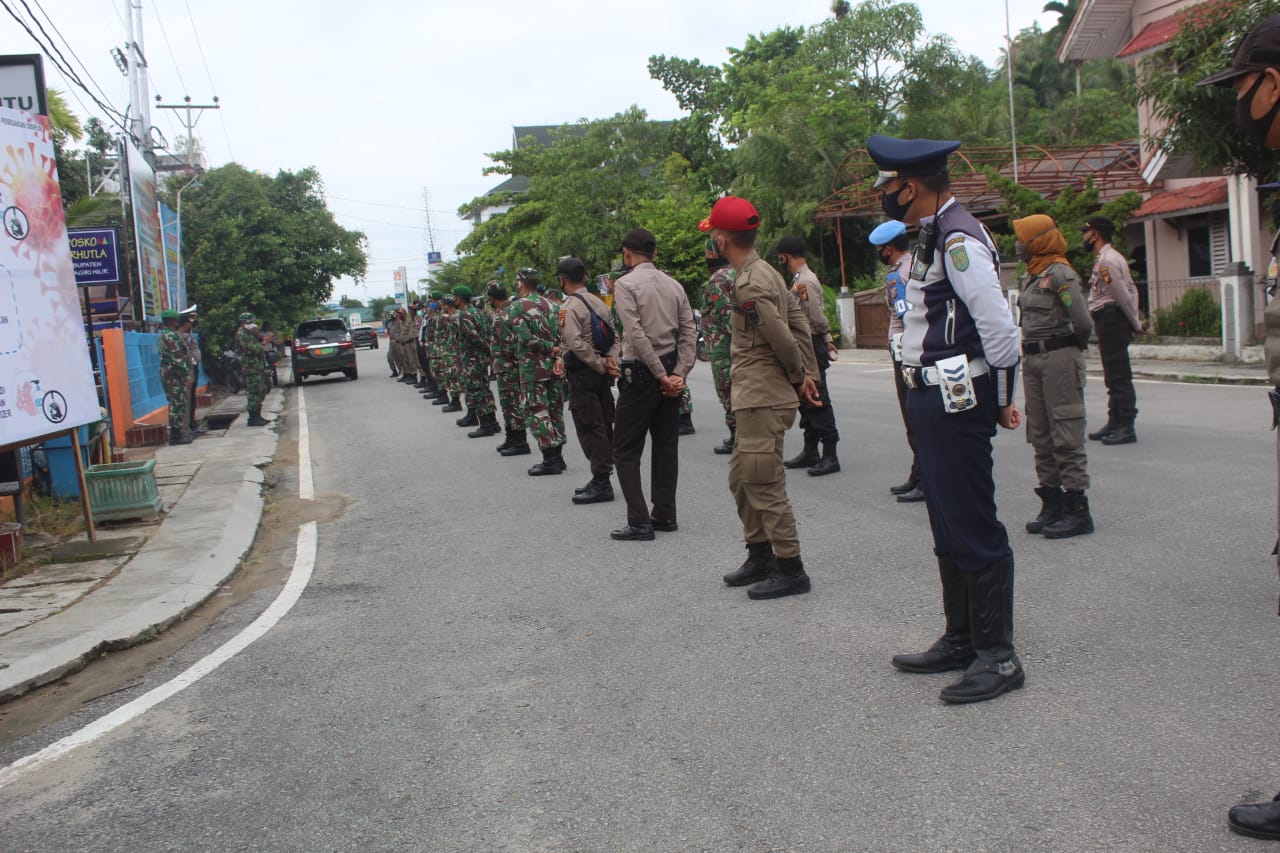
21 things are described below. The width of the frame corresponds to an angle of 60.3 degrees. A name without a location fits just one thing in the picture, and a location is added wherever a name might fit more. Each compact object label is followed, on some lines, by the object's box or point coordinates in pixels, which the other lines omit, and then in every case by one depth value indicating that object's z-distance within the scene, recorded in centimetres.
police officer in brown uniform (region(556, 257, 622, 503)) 858
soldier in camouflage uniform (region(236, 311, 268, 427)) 1833
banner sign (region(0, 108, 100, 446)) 729
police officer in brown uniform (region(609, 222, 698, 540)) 714
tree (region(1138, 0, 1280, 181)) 1441
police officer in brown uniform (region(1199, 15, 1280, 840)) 293
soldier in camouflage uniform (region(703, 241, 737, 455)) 953
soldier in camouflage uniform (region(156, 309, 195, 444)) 1599
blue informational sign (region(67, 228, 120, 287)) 1232
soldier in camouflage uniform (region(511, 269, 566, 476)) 1020
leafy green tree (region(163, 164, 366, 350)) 2714
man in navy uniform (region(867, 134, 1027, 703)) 396
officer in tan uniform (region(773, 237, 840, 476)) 915
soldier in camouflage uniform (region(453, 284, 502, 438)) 1359
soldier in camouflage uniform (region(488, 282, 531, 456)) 1166
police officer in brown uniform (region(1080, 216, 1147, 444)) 948
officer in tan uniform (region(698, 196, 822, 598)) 546
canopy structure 2549
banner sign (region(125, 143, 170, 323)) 1803
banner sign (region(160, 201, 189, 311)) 2177
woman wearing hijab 642
